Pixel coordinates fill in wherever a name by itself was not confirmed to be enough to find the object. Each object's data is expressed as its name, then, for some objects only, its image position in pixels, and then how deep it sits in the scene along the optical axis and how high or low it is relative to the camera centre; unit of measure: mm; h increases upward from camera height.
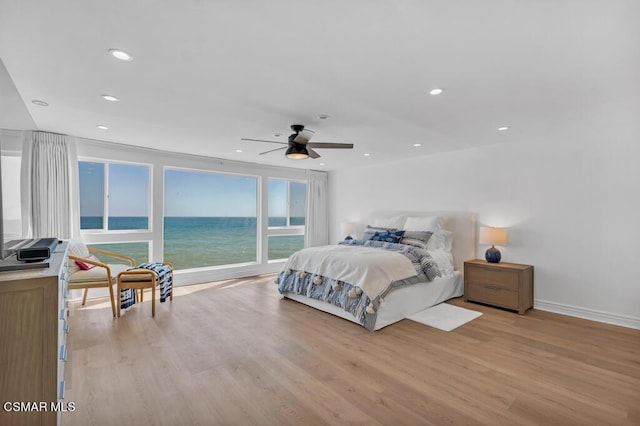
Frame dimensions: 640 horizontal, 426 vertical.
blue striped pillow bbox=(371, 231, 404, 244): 4740 -404
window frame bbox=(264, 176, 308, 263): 6375 -385
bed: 3473 -860
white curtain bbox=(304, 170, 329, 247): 6934 +15
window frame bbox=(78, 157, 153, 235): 4457 +81
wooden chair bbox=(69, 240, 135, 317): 3494 -754
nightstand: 3867 -987
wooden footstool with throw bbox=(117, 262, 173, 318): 3627 -843
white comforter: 3490 -699
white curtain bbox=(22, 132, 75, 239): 3855 +309
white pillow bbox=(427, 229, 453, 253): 4781 -474
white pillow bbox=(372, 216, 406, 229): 5387 -190
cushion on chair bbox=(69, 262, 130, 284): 3490 -765
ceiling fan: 3312 +763
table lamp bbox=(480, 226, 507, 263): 4129 -381
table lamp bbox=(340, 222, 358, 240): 6445 -355
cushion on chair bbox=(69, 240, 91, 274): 3594 -502
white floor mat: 3504 -1319
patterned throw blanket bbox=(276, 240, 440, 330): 3375 -967
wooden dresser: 1332 -631
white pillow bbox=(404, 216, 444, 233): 4895 -201
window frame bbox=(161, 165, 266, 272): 5500 -11
